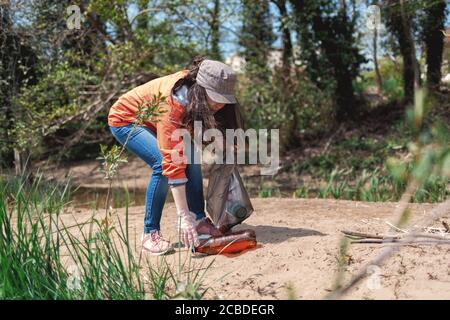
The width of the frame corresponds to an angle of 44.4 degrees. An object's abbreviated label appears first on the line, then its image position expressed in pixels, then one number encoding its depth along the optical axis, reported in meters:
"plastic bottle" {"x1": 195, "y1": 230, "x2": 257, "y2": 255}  3.05
